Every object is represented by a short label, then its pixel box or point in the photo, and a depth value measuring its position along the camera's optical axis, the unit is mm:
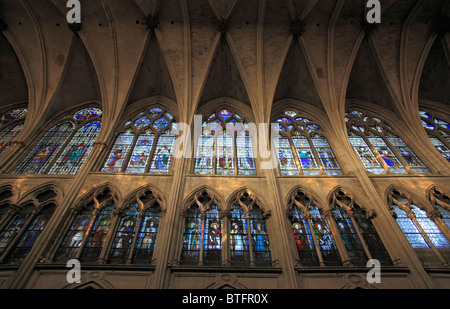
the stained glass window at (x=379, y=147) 9852
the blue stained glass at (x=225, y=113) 12652
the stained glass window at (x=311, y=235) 7012
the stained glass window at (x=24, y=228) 6855
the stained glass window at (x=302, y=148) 9883
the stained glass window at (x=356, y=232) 7090
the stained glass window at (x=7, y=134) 10844
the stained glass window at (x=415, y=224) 7297
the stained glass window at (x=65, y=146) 9555
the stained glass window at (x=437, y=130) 10836
